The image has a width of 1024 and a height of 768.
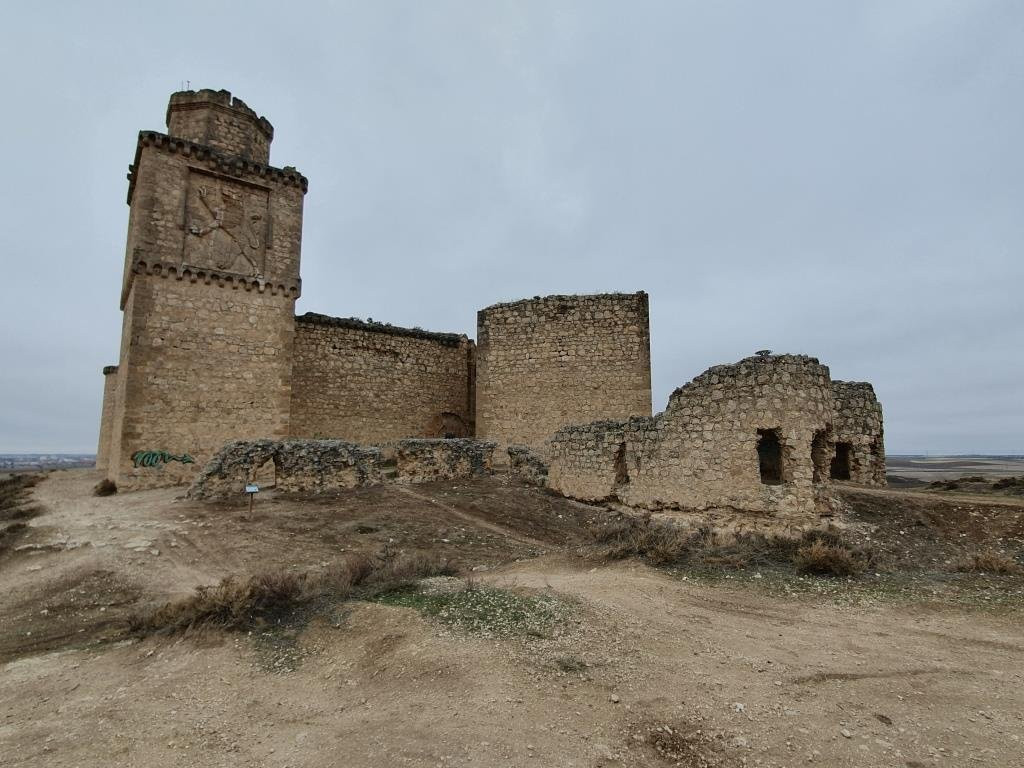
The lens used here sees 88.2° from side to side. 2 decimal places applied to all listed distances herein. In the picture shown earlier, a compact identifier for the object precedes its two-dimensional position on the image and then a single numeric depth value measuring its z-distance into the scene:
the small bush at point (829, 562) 5.82
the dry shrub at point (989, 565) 5.83
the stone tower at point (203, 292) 13.33
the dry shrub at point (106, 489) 12.91
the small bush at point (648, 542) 6.51
